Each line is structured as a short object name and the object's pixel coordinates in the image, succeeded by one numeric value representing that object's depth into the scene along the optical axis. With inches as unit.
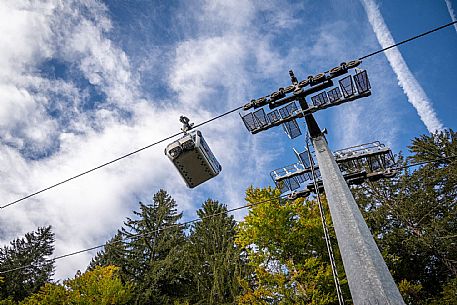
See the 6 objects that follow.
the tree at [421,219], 723.4
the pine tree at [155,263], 868.0
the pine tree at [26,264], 1068.5
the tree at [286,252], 500.1
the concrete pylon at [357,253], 103.7
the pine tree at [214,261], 692.1
